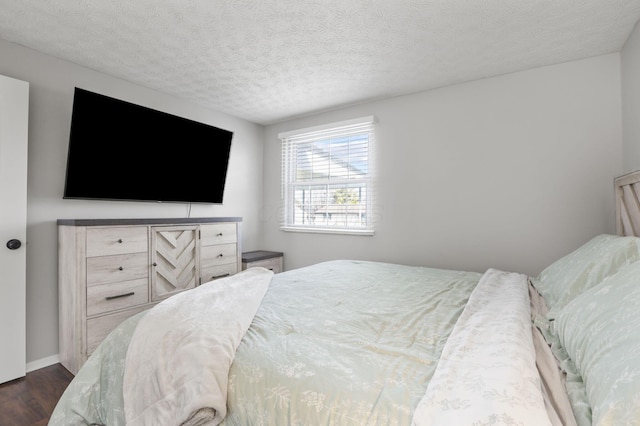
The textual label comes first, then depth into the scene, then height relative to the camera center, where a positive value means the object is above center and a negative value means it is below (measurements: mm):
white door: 2041 -23
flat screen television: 2348 +593
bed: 702 -427
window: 3357 +491
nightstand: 3399 -476
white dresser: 2141 -402
